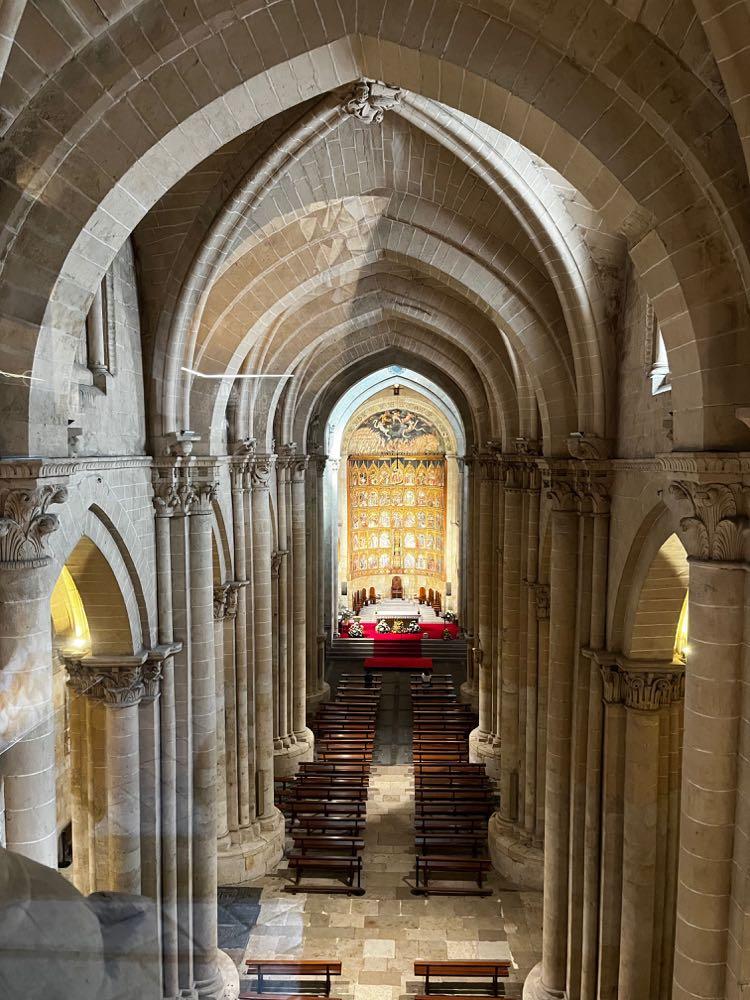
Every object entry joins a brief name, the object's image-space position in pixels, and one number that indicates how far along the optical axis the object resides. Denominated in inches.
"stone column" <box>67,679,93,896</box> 404.2
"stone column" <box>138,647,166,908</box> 406.0
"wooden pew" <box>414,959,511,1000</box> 480.7
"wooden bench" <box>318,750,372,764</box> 819.4
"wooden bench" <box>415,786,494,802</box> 732.0
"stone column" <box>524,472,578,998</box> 434.3
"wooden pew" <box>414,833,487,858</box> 663.1
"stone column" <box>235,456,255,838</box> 608.4
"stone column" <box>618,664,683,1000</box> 365.1
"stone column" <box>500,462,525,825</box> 673.0
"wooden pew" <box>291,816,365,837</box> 677.3
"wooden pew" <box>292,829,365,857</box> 652.7
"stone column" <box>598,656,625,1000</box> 385.8
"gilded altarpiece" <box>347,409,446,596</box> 1615.4
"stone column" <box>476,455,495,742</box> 832.3
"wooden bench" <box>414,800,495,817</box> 711.1
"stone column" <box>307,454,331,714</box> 1023.0
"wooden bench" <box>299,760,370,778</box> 780.0
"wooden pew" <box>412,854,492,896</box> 604.4
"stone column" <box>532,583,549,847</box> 595.5
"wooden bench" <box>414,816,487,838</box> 679.7
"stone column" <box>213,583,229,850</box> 588.4
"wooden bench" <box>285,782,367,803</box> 727.7
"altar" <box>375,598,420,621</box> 1514.5
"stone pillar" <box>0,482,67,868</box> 258.1
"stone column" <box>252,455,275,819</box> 639.8
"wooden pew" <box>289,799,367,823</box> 705.0
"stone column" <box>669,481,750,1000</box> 235.8
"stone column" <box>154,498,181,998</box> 420.2
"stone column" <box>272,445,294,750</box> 804.0
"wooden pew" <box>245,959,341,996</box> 473.1
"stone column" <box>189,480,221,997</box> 444.5
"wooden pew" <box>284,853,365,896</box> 604.7
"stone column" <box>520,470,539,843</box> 607.5
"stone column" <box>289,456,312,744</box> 845.2
